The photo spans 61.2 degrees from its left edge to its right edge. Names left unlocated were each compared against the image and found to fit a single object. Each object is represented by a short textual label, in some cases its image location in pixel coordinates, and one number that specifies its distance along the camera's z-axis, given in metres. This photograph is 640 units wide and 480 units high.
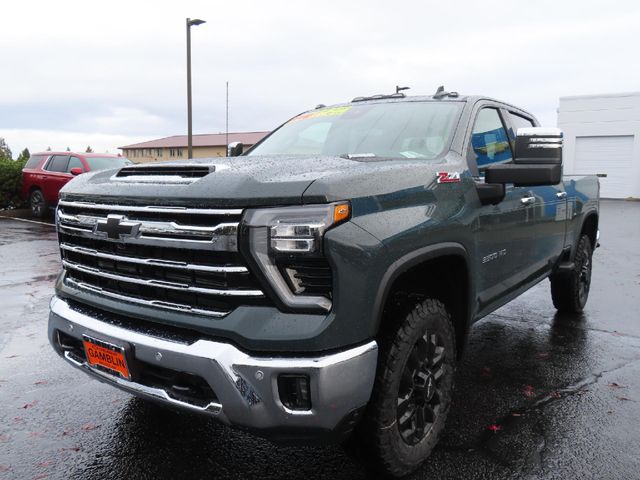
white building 26.97
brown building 60.81
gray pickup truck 2.04
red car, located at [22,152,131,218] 13.12
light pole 14.06
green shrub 15.94
